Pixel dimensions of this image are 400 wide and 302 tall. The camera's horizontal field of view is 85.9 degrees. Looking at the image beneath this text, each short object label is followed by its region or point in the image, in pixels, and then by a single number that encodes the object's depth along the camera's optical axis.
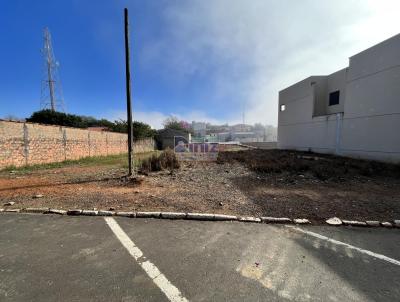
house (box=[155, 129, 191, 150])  40.25
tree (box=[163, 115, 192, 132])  60.24
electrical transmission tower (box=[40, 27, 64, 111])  28.17
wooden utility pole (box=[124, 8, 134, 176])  8.35
